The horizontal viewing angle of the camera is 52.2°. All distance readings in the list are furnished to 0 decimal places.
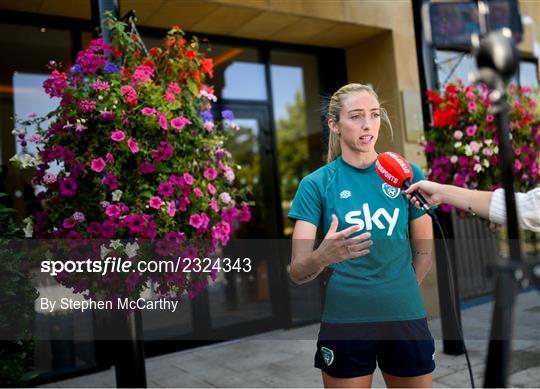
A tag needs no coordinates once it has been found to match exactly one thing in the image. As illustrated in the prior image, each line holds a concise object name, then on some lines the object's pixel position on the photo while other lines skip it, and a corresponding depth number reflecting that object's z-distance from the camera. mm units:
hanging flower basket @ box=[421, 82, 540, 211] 4410
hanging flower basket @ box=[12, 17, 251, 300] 2979
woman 2074
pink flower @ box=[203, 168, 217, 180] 3242
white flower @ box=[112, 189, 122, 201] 2963
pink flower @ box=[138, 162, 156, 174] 3021
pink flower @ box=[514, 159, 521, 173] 4426
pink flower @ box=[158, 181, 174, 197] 3014
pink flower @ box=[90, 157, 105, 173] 2953
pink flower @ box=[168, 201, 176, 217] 2998
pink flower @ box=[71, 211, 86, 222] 2973
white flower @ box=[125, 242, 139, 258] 2961
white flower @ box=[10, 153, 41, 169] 3178
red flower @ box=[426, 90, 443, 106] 4738
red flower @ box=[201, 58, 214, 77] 3402
